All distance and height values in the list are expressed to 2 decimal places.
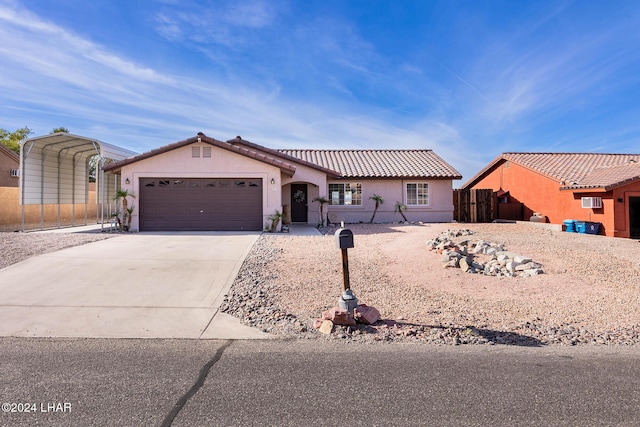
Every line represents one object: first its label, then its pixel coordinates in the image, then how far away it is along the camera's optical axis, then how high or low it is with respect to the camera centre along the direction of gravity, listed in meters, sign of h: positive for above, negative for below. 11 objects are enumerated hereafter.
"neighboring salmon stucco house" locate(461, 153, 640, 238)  16.12 +1.57
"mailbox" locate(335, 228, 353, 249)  5.56 -0.30
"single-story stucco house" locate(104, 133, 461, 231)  16.02 +1.55
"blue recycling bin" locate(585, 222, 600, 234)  16.56 -0.42
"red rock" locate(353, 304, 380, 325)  5.55 -1.46
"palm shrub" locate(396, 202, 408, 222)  21.27 +0.64
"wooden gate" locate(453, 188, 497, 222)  22.36 +0.82
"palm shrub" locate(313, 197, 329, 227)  19.19 +0.91
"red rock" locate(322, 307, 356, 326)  5.41 -1.45
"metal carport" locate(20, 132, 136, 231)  16.09 +2.62
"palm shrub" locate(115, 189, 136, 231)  15.66 +0.46
